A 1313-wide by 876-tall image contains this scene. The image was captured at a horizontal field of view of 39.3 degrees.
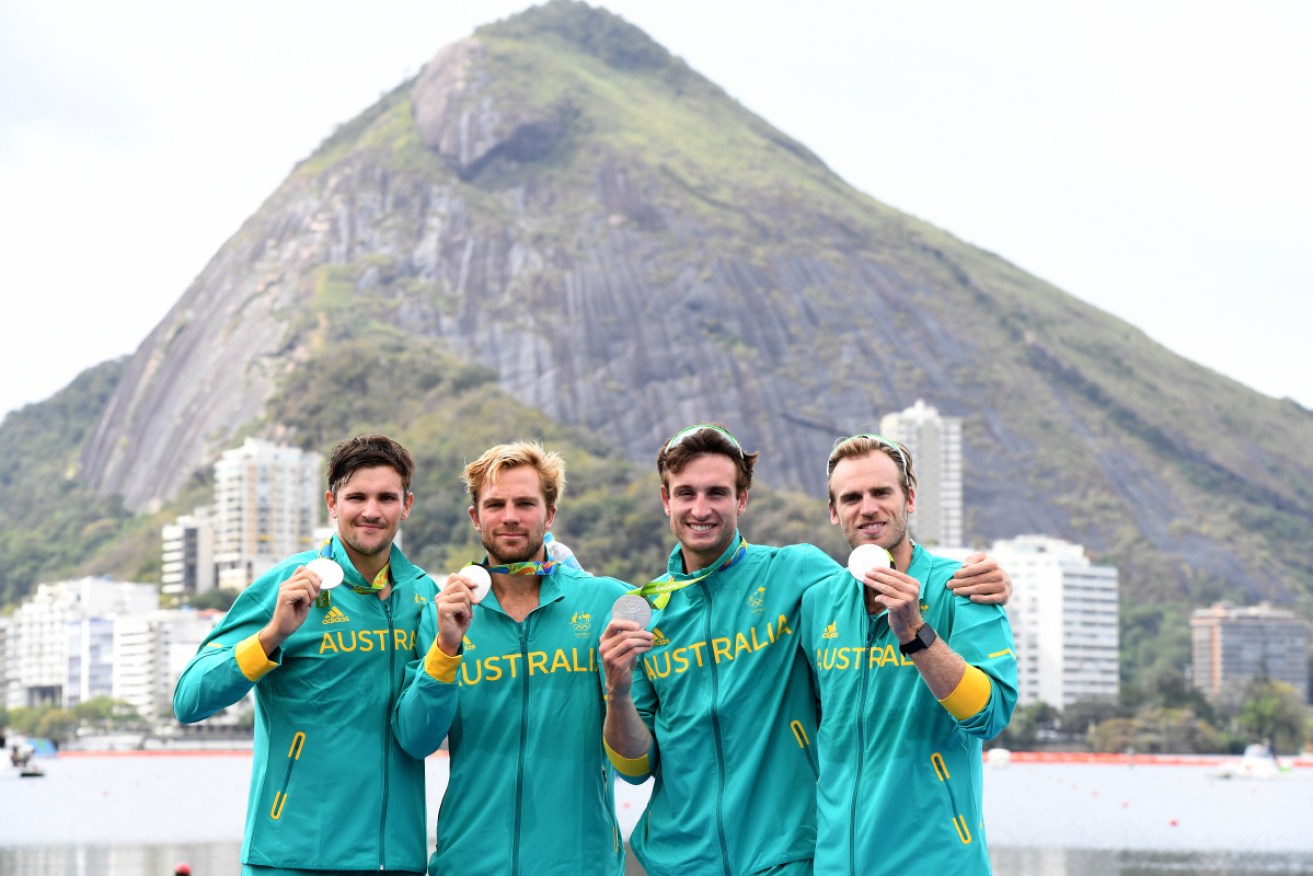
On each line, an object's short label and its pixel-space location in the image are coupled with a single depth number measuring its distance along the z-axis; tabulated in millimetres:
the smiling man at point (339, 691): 8648
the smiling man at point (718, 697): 8258
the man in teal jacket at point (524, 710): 8594
